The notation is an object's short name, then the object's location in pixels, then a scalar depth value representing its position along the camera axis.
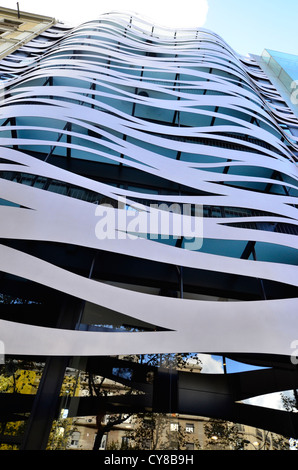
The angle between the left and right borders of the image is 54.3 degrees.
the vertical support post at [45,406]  5.86
